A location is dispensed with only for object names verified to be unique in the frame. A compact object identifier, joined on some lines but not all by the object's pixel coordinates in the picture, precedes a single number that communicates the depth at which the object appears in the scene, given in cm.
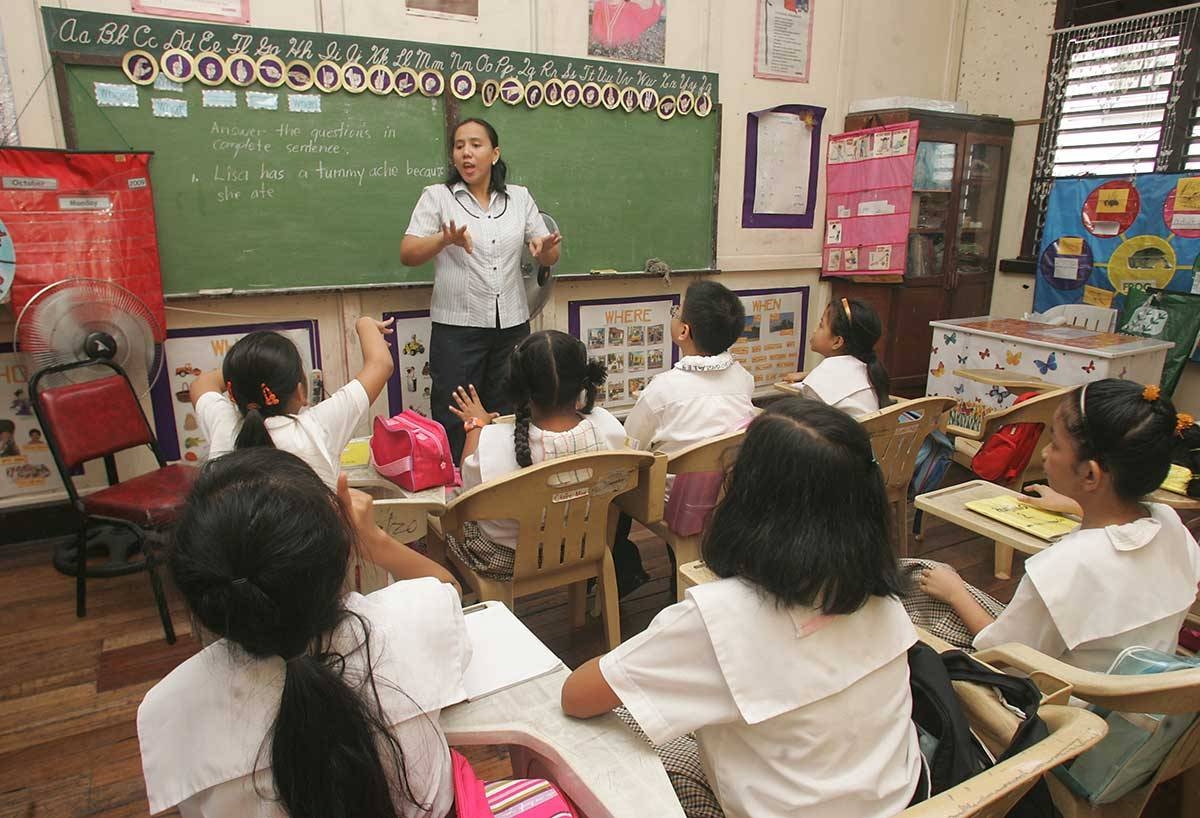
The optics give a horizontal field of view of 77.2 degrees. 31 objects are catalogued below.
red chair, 236
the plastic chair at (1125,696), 96
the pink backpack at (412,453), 185
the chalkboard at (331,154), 279
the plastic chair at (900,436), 220
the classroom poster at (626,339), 407
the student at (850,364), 250
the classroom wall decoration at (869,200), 430
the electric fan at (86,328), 240
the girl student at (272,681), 76
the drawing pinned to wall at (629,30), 373
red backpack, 243
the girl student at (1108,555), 125
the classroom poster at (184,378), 308
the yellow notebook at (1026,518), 162
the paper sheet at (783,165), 443
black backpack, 92
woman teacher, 310
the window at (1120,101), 405
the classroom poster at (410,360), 354
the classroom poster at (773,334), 467
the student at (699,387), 221
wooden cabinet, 454
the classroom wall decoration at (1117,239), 398
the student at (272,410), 175
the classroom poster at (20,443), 285
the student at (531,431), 182
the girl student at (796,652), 88
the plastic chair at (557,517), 162
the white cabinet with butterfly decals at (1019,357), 338
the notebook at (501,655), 105
